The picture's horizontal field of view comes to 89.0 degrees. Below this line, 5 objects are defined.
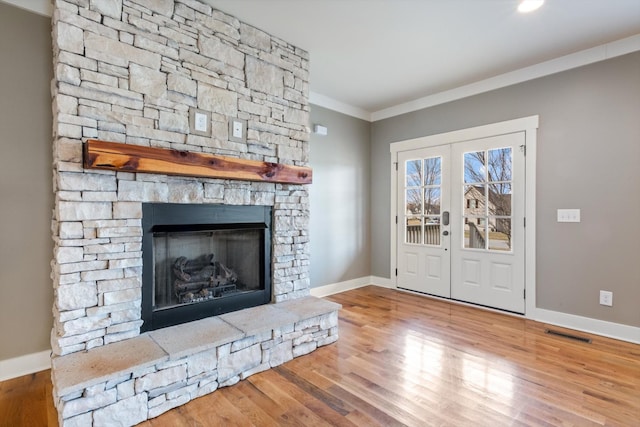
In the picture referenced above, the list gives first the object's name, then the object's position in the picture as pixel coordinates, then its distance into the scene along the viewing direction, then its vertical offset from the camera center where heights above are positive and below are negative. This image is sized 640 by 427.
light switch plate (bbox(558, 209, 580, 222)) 3.17 -0.01
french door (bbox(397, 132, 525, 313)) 3.60 -0.09
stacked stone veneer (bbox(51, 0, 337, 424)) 1.92 +0.64
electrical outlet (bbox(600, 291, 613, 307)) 2.99 -0.78
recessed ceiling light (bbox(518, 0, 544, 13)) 2.36 +1.54
